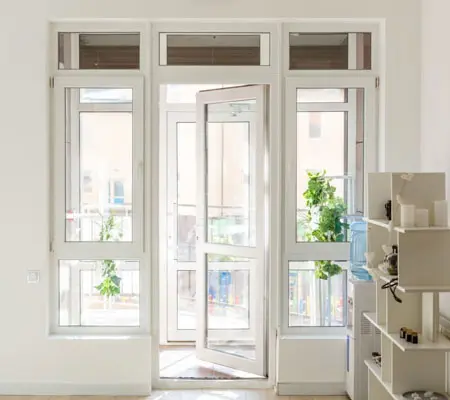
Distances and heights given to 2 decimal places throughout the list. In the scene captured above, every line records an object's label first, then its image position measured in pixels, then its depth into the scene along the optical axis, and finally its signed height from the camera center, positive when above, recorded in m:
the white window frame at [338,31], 4.31 +1.20
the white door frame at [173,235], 5.71 -0.40
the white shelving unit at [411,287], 3.08 -0.48
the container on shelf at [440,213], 3.12 -0.09
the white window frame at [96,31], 4.31 +1.18
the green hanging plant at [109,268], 4.38 -0.56
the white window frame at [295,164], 4.32 +0.23
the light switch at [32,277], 4.24 -0.61
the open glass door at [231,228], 4.59 -0.27
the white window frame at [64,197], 4.32 -0.03
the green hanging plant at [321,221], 4.37 -0.20
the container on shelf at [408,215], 3.06 -0.11
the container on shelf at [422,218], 3.08 -0.12
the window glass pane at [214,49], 4.35 +1.08
